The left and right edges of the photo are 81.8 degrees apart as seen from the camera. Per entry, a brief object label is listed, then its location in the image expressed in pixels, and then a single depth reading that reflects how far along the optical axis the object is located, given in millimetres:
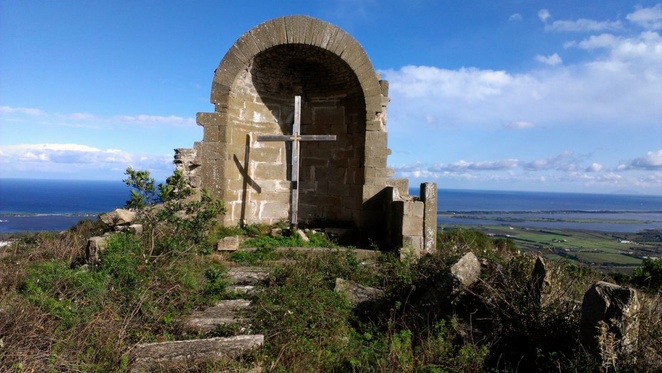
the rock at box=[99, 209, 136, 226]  7133
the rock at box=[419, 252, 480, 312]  4441
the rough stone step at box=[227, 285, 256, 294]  5355
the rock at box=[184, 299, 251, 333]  4266
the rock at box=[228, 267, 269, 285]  5854
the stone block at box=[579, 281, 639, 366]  2920
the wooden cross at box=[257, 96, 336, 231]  8633
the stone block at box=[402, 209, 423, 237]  7445
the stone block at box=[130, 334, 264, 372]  3367
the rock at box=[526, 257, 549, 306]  3961
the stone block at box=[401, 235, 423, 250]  7379
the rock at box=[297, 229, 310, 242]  8347
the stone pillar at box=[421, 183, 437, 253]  7602
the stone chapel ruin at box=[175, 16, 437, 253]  8547
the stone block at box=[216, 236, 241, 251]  7539
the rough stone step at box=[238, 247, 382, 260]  7289
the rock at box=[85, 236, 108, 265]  5613
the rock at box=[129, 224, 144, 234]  6625
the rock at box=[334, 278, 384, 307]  5105
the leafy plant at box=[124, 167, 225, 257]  6633
